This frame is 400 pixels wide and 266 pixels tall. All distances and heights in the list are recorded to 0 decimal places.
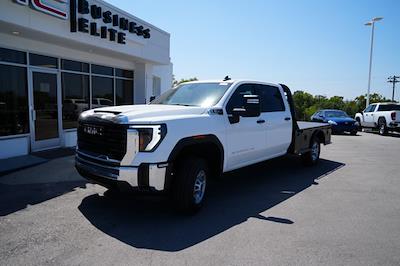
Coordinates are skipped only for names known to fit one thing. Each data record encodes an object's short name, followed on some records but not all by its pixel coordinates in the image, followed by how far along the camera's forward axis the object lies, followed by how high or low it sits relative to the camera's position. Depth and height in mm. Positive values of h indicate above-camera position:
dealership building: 8523 +1251
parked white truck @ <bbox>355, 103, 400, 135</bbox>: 18062 -541
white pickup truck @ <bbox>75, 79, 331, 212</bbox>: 4293 -527
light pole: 26173 +6013
